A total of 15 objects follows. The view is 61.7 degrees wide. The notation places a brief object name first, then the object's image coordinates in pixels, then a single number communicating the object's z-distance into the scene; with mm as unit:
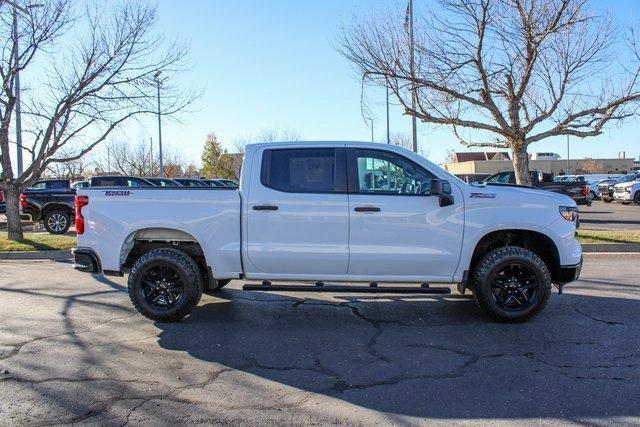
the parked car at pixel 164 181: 20781
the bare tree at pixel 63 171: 43744
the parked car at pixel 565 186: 20216
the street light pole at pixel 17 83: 12867
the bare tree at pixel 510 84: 11625
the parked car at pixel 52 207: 16438
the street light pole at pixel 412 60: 12472
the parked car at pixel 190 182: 22750
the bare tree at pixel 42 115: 13109
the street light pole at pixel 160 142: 31603
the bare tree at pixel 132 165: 55072
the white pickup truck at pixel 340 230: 5758
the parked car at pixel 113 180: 16906
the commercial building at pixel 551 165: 73875
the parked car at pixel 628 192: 29047
